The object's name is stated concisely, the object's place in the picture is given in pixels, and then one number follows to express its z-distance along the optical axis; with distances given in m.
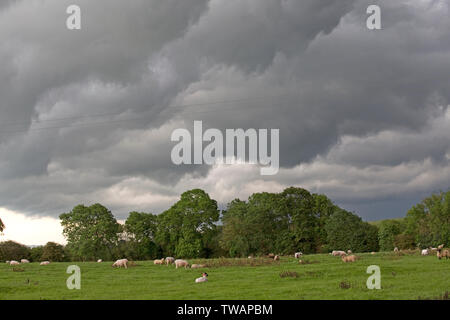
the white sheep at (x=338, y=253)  51.20
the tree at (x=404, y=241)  100.44
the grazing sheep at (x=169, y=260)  45.40
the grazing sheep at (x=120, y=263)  43.45
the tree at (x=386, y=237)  99.06
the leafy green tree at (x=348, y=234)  89.94
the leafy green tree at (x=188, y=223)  89.62
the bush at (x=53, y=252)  91.50
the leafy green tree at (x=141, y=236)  91.87
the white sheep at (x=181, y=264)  41.62
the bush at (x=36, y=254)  95.69
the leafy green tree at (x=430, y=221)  93.75
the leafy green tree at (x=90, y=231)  84.50
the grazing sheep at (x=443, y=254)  42.25
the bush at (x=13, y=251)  90.36
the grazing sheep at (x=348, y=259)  41.25
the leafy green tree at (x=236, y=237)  86.69
